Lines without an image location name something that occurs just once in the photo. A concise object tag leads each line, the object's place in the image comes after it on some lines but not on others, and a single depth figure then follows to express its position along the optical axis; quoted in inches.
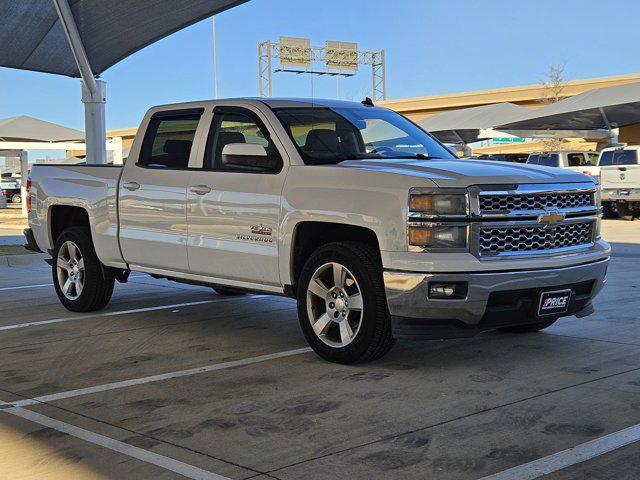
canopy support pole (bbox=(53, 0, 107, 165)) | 692.1
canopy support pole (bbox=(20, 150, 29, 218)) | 1355.8
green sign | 2846.5
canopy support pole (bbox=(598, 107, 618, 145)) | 1387.8
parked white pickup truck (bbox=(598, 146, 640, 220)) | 968.3
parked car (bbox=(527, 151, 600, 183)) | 1101.4
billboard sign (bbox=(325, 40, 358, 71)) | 3085.6
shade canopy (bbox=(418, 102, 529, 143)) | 1572.3
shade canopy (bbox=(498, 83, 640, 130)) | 1314.0
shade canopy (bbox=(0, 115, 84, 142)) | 1286.9
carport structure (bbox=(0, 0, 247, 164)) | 645.9
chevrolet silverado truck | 234.2
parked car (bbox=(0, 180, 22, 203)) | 2169.0
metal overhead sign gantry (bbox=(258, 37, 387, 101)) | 2893.7
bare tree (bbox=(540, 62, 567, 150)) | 2205.8
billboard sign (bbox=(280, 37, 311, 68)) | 2888.8
